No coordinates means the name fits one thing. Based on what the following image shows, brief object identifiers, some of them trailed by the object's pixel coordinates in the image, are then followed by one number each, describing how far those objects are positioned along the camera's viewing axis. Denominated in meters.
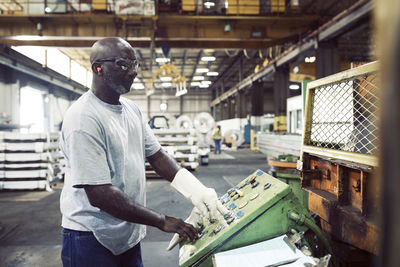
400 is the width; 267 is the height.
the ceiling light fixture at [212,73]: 22.33
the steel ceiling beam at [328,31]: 6.52
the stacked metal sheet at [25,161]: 6.26
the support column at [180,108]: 29.47
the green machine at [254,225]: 1.45
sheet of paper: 1.28
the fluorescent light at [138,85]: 23.74
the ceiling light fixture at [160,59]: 16.98
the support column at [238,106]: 20.78
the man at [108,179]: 1.28
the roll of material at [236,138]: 18.16
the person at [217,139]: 13.89
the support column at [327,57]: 8.62
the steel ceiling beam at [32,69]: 10.40
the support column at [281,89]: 13.07
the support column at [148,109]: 29.18
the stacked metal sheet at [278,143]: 8.74
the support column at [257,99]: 16.95
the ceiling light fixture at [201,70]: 21.02
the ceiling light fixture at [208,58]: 17.50
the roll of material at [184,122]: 16.95
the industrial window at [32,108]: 13.41
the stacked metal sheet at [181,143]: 8.28
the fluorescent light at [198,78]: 23.89
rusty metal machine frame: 1.51
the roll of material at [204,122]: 17.16
